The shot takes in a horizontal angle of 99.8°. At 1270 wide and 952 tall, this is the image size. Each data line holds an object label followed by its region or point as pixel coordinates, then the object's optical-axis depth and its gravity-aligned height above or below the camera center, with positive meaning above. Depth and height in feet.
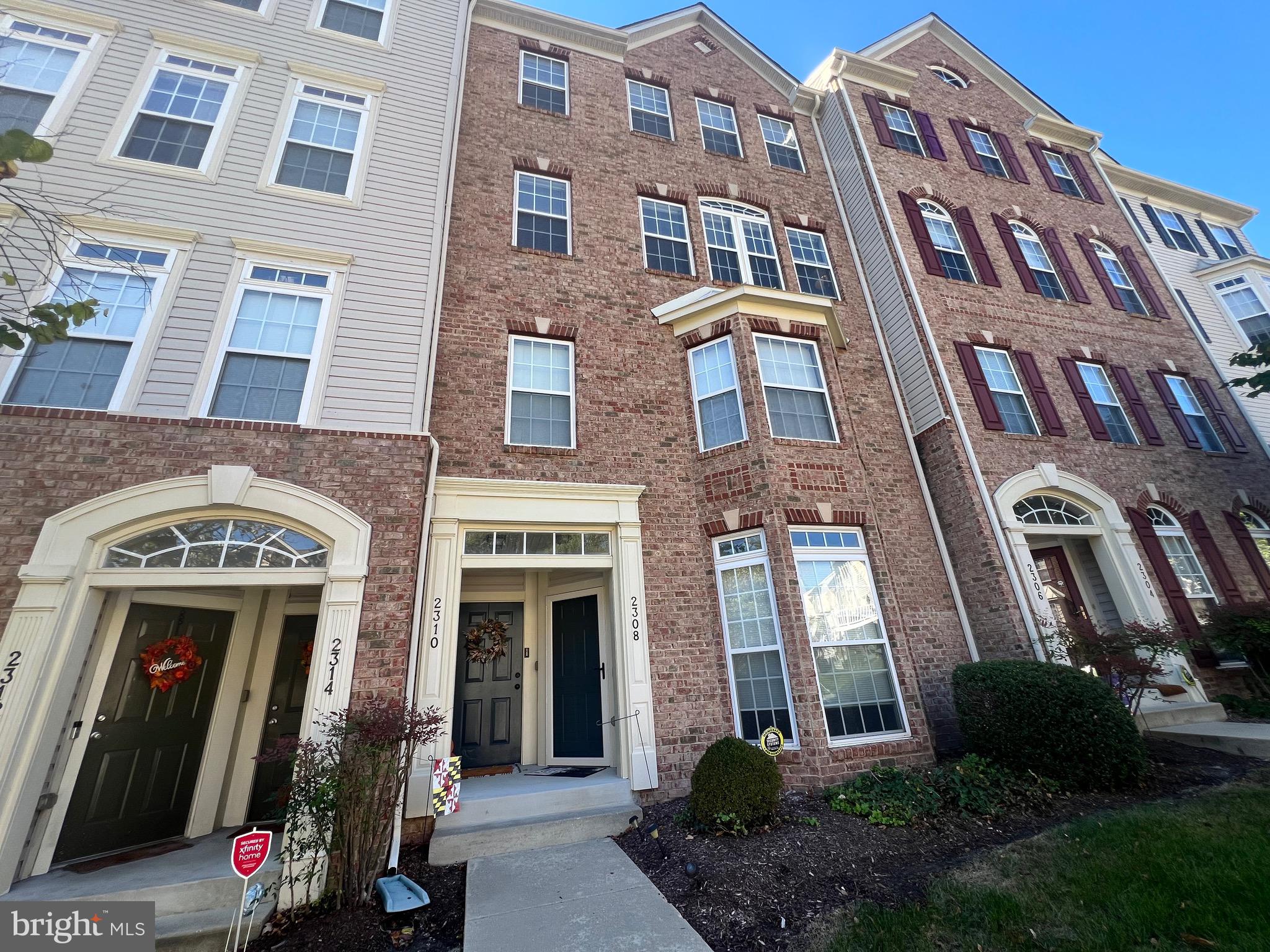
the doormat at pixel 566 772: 21.56 -3.20
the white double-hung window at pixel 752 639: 21.08 +1.41
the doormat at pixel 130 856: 15.21 -3.91
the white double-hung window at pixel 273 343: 19.48 +12.98
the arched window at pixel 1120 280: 40.63 +26.98
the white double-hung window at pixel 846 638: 21.15 +1.21
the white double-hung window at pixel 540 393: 24.44 +13.05
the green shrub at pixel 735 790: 16.02 -3.23
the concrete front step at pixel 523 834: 16.37 -4.22
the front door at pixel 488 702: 23.81 -0.34
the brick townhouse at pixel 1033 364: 28.17 +17.29
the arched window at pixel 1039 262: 38.09 +26.87
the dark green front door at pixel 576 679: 23.38 +0.35
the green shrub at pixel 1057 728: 18.11 -2.40
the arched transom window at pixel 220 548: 16.79 +4.94
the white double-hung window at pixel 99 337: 17.87 +12.58
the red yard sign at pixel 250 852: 11.49 -2.89
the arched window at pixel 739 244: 32.14 +24.89
